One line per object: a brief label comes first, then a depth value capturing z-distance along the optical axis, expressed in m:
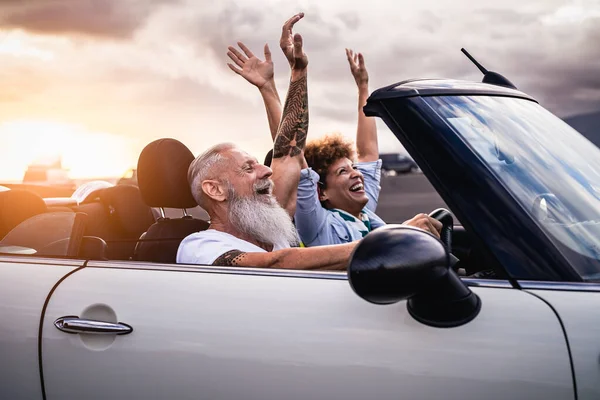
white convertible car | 1.67
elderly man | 2.82
